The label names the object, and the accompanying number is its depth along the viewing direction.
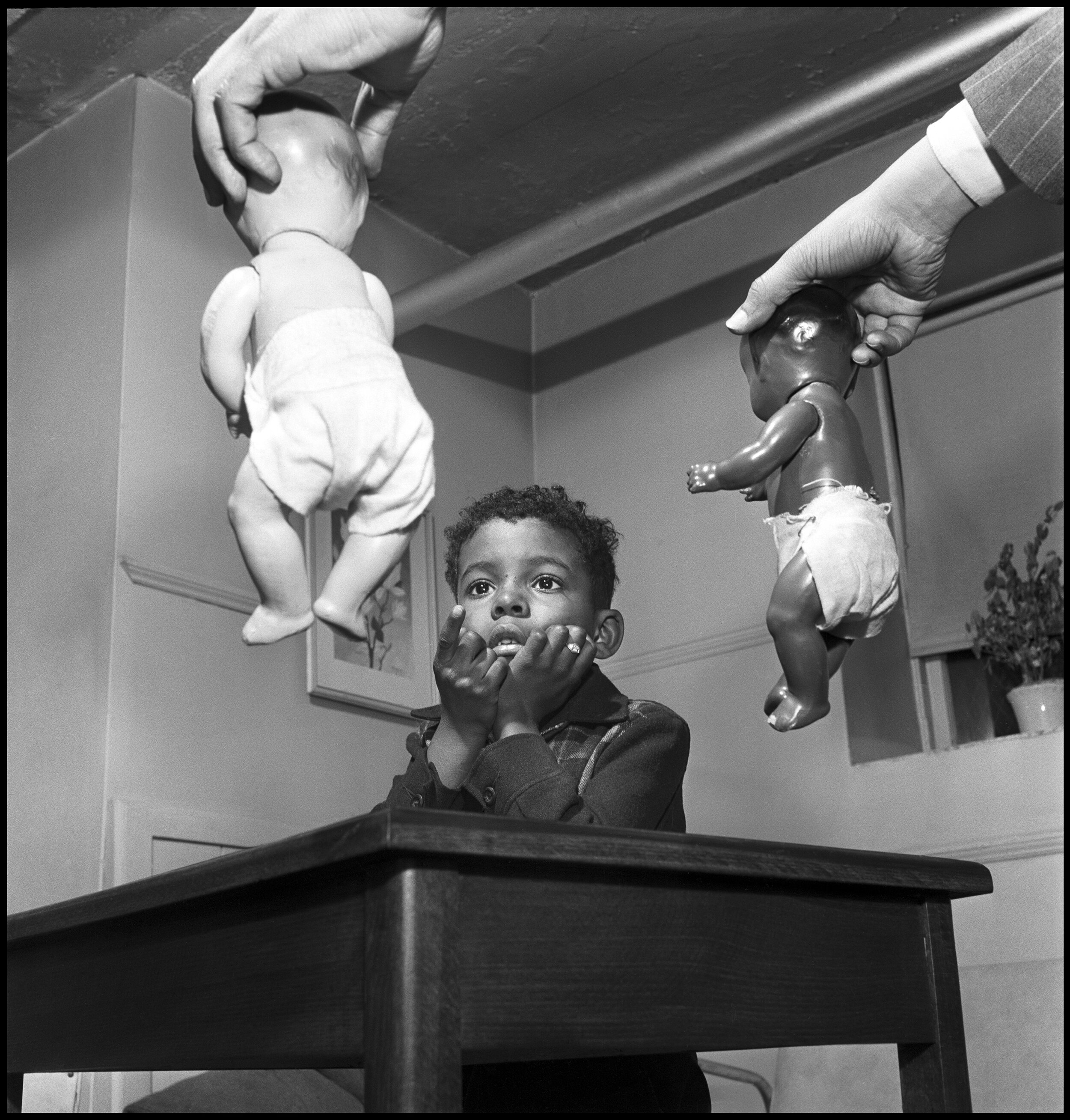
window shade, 2.27
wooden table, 0.59
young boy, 1.00
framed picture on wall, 2.30
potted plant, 2.10
